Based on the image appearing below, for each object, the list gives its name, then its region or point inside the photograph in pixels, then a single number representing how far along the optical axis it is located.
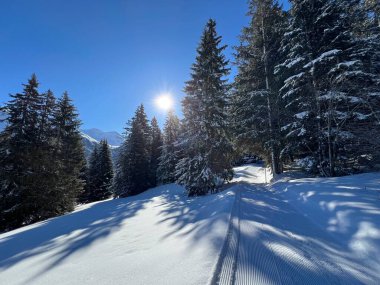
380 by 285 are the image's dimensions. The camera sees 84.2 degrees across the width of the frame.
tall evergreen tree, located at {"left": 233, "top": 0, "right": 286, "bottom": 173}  14.92
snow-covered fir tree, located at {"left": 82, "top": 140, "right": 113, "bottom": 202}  32.84
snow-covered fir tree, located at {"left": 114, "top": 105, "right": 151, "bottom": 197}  24.94
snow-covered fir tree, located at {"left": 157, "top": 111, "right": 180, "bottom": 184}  26.49
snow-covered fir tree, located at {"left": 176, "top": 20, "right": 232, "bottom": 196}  13.58
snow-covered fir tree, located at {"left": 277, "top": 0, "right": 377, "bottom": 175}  10.59
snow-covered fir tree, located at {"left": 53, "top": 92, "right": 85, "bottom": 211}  16.09
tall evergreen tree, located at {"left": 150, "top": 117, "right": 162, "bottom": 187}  28.80
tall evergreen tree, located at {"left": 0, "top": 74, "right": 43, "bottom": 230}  13.23
